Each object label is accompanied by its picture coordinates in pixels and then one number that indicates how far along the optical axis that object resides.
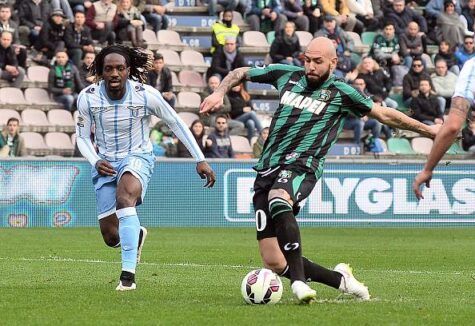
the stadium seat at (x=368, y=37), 32.84
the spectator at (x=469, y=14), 33.31
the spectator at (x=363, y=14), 32.50
